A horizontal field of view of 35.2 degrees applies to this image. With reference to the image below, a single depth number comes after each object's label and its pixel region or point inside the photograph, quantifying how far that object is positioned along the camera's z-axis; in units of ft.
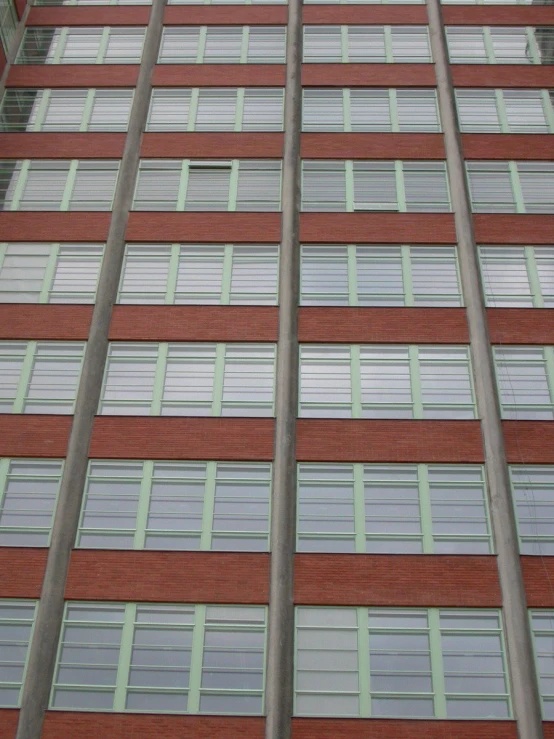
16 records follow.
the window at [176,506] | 71.82
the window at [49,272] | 86.58
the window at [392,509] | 71.31
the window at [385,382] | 78.23
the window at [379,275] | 84.84
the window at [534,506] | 71.36
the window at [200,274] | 85.46
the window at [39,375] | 79.77
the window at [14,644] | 65.51
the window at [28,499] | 72.54
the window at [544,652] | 64.18
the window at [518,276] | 84.69
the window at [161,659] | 65.05
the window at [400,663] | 64.49
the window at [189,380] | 78.69
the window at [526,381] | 78.33
